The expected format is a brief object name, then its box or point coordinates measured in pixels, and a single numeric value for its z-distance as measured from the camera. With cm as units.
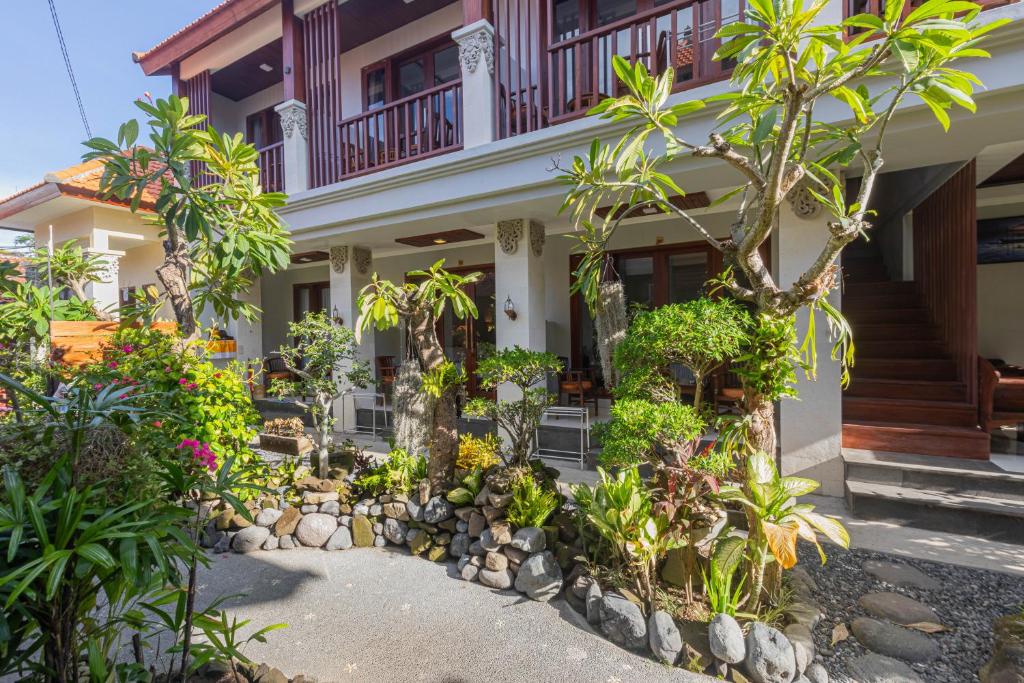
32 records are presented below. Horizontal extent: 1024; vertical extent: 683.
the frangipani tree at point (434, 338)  376
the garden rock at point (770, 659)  231
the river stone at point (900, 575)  305
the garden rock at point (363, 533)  398
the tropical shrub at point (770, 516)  240
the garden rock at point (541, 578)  312
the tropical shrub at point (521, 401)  390
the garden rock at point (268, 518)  412
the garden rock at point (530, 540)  329
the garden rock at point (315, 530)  398
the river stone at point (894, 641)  247
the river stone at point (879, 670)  232
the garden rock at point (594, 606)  283
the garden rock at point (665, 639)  248
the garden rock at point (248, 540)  395
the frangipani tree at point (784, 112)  196
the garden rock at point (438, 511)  380
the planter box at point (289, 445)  564
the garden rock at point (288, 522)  402
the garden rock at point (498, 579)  328
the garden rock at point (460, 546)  365
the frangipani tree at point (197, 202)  345
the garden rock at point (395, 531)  396
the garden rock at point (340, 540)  395
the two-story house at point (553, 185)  439
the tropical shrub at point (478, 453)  420
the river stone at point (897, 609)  274
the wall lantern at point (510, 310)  595
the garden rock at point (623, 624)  260
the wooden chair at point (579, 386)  638
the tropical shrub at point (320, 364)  489
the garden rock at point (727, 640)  238
